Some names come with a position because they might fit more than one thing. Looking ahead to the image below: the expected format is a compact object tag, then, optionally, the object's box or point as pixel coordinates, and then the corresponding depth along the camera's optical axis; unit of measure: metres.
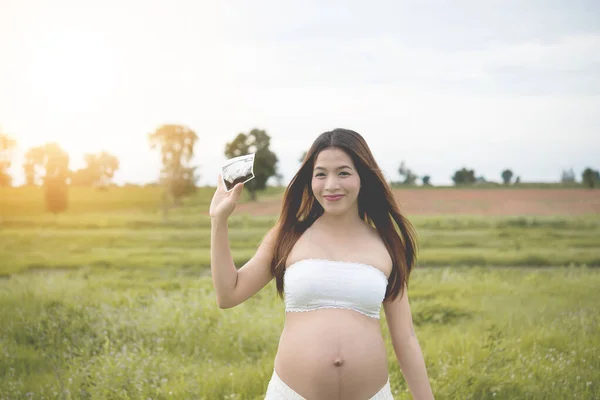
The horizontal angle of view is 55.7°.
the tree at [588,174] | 25.56
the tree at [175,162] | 33.88
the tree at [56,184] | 24.31
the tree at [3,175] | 18.82
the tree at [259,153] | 35.81
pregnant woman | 2.66
